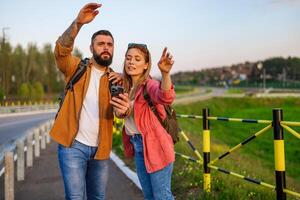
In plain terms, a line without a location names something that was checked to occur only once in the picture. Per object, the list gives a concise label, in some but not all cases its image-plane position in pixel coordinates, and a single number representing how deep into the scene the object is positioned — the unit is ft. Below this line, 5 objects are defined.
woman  12.77
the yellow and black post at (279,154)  16.38
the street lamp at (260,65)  260.17
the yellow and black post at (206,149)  22.67
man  13.70
